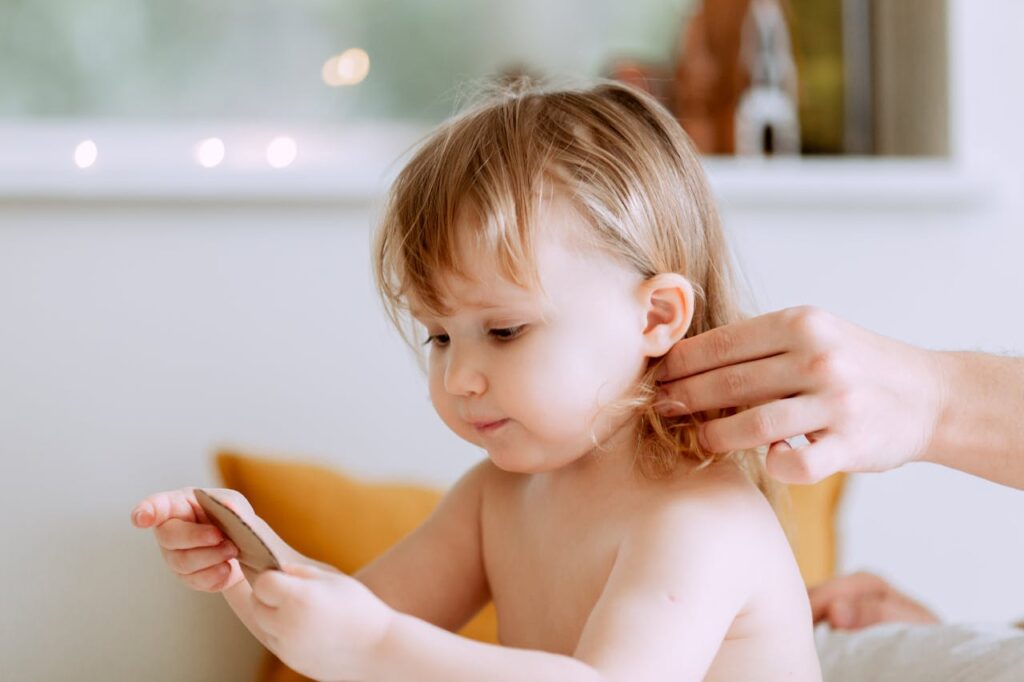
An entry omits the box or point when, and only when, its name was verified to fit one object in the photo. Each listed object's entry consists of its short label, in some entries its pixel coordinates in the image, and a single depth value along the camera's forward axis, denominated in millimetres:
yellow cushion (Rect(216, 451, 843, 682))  1317
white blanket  970
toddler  839
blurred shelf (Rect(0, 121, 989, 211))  1498
